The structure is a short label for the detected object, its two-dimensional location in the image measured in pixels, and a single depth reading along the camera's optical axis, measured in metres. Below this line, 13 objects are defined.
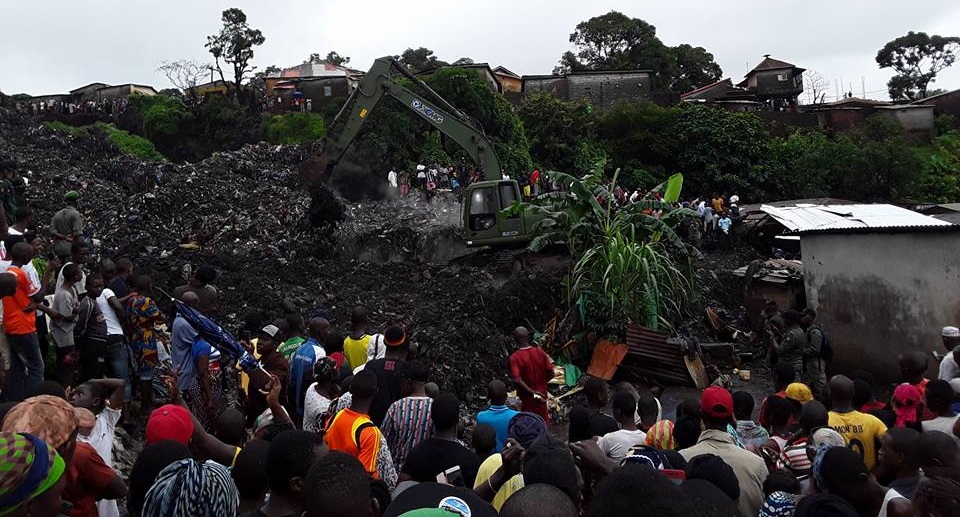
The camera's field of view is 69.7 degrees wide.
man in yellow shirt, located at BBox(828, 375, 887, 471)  4.54
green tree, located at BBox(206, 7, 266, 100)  37.25
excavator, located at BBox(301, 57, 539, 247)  14.60
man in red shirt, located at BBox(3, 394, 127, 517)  2.83
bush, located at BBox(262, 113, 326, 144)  33.84
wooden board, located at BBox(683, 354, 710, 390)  10.45
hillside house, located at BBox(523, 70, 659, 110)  40.59
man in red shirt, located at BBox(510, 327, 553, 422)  6.77
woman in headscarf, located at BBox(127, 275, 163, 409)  7.28
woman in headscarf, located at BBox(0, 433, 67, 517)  2.24
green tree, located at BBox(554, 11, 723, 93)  46.94
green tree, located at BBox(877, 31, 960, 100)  53.31
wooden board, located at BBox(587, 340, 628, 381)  10.52
